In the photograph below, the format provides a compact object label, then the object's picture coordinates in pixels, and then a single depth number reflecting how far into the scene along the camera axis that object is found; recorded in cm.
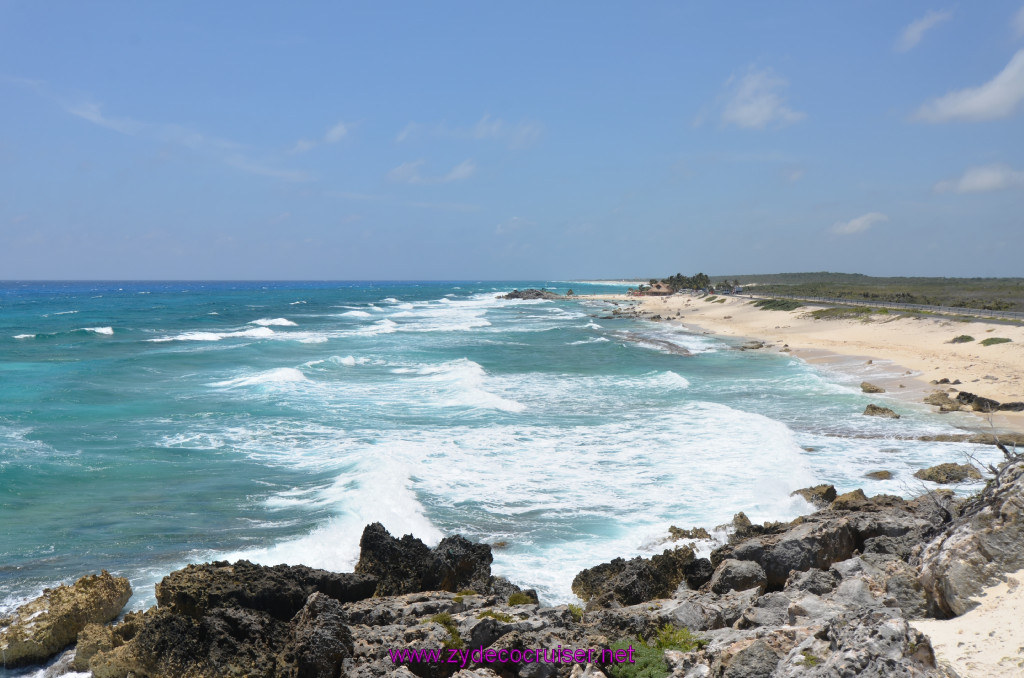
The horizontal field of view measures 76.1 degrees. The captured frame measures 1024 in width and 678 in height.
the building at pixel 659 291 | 14181
